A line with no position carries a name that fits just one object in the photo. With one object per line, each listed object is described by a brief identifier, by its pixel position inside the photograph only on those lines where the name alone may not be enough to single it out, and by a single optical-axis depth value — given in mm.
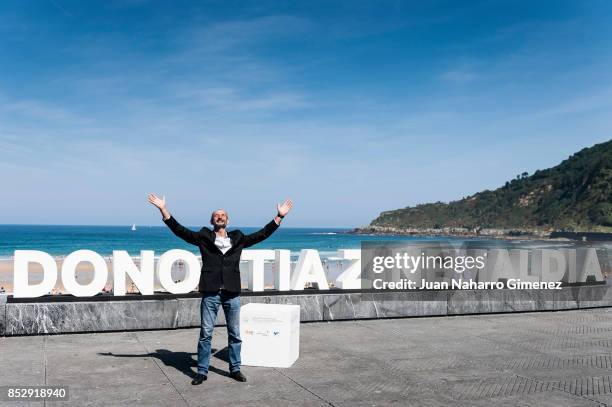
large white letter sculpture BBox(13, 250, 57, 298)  11000
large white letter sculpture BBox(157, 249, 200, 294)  12180
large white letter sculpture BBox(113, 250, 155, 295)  11781
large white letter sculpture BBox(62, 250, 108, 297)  11234
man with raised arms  7562
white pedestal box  8320
